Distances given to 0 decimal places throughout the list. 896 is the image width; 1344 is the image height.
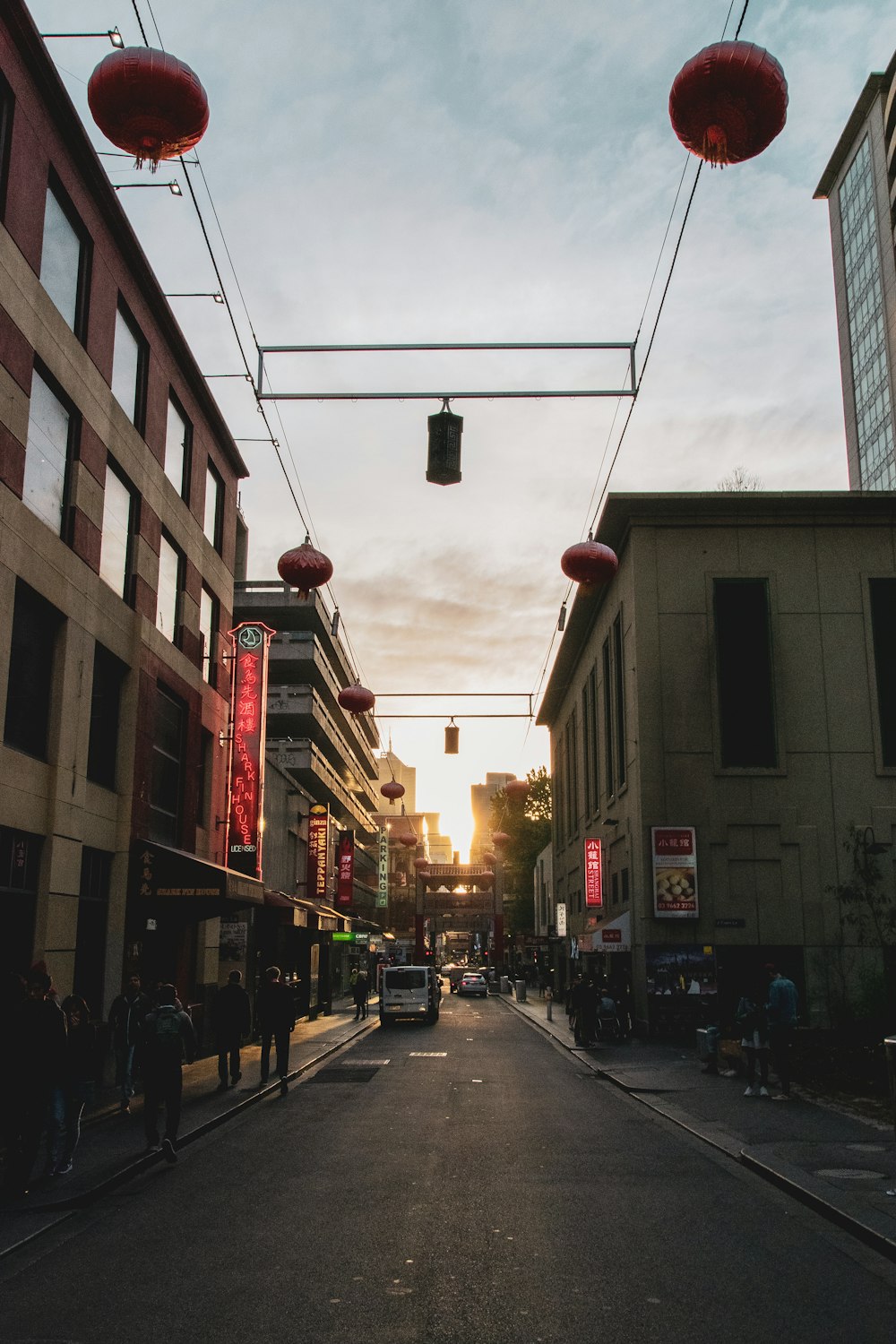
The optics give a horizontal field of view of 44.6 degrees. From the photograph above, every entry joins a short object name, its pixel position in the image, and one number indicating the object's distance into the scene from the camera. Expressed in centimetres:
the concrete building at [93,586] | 1519
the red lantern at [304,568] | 1535
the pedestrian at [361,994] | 4088
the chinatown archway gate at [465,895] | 9044
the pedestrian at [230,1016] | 1831
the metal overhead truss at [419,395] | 1220
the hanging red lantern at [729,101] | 742
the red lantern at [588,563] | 1770
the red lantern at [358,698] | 2197
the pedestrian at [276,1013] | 1953
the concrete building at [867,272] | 8444
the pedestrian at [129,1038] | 1566
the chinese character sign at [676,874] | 3058
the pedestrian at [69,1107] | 1077
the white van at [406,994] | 3841
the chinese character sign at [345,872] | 5812
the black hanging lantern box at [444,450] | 1141
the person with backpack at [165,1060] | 1180
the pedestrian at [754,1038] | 1723
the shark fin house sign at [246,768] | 2580
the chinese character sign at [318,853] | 4375
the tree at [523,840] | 9006
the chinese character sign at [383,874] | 8169
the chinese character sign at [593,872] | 4059
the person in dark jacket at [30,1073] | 1028
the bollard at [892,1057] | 995
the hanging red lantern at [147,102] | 779
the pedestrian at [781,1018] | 1611
